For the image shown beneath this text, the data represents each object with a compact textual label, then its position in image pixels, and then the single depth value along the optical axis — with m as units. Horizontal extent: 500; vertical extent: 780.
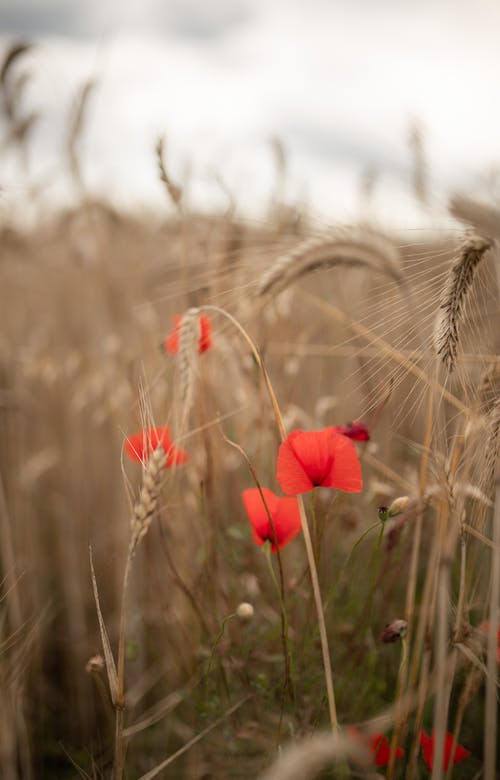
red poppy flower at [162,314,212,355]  0.83
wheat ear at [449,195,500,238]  0.66
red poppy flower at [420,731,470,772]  0.77
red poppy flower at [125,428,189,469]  0.72
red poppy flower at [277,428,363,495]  0.68
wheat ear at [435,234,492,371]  0.67
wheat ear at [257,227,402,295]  0.71
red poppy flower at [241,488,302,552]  0.78
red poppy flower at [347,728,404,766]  0.77
